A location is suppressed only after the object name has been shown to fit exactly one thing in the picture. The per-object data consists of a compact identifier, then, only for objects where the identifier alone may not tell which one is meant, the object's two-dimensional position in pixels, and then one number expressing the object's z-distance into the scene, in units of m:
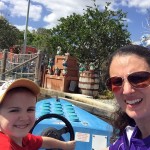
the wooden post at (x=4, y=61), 7.58
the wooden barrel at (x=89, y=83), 6.53
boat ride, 1.38
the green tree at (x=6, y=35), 19.18
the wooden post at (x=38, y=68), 6.78
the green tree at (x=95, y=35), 8.11
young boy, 1.00
